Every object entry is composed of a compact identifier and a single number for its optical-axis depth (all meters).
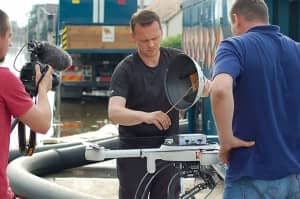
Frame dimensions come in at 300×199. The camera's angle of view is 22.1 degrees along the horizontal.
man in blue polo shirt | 3.67
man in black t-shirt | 4.84
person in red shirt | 3.64
